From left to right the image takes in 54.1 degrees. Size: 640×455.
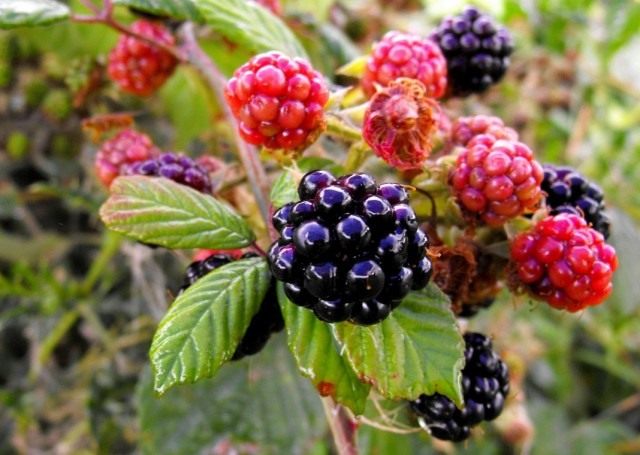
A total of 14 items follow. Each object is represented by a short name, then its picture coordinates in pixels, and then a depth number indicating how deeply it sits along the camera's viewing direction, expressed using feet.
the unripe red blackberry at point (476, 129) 0.34
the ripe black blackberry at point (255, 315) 0.30
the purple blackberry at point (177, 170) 0.34
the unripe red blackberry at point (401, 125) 0.30
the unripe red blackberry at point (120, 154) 0.39
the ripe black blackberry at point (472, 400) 0.31
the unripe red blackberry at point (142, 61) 0.44
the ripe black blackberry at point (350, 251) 0.24
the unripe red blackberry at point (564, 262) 0.31
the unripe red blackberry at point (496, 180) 0.31
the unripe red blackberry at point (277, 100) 0.30
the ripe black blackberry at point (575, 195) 0.35
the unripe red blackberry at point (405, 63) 0.35
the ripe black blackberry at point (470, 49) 0.42
